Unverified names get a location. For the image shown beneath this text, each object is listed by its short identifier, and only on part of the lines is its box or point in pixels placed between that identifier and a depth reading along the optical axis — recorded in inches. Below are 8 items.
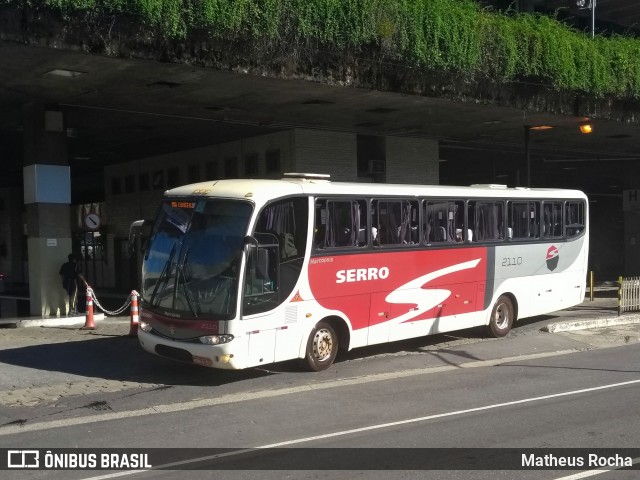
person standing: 762.8
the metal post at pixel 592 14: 857.2
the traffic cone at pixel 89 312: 701.9
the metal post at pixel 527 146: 875.4
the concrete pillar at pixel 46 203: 764.6
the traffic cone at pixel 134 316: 645.3
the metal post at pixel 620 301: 791.7
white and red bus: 458.0
